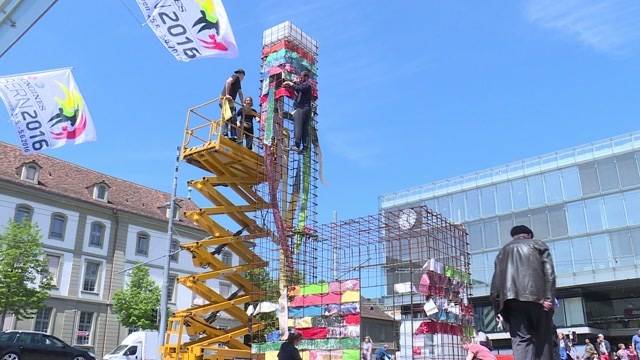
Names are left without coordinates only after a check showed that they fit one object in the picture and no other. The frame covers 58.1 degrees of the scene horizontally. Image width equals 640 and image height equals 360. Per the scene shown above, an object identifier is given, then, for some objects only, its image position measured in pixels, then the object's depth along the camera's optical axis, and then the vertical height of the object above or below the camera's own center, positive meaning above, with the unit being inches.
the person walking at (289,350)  384.5 +7.9
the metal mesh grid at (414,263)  535.5 +101.1
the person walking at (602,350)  846.5 +19.0
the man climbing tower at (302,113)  675.4 +280.8
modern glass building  1503.4 +373.9
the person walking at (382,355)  815.0 +10.7
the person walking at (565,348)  672.4 +17.9
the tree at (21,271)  1267.2 +196.4
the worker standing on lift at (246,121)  633.1 +259.7
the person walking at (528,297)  253.0 +28.1
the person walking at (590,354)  837.7 +13.5
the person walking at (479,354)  389.1 +5.9
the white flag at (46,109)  438.0 +187.5
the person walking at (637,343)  718.2 +24.8
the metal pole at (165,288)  1079.6 +135.5
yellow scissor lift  585.9 +117.8
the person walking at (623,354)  813.6 +13.0
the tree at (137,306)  1599.4 +149.3
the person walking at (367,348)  670.8 +16.4
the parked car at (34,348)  789.2 +18.5
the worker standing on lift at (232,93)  623.8 +289.4
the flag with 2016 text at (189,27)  394.6 +222.3
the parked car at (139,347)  1174.3 +29.1
